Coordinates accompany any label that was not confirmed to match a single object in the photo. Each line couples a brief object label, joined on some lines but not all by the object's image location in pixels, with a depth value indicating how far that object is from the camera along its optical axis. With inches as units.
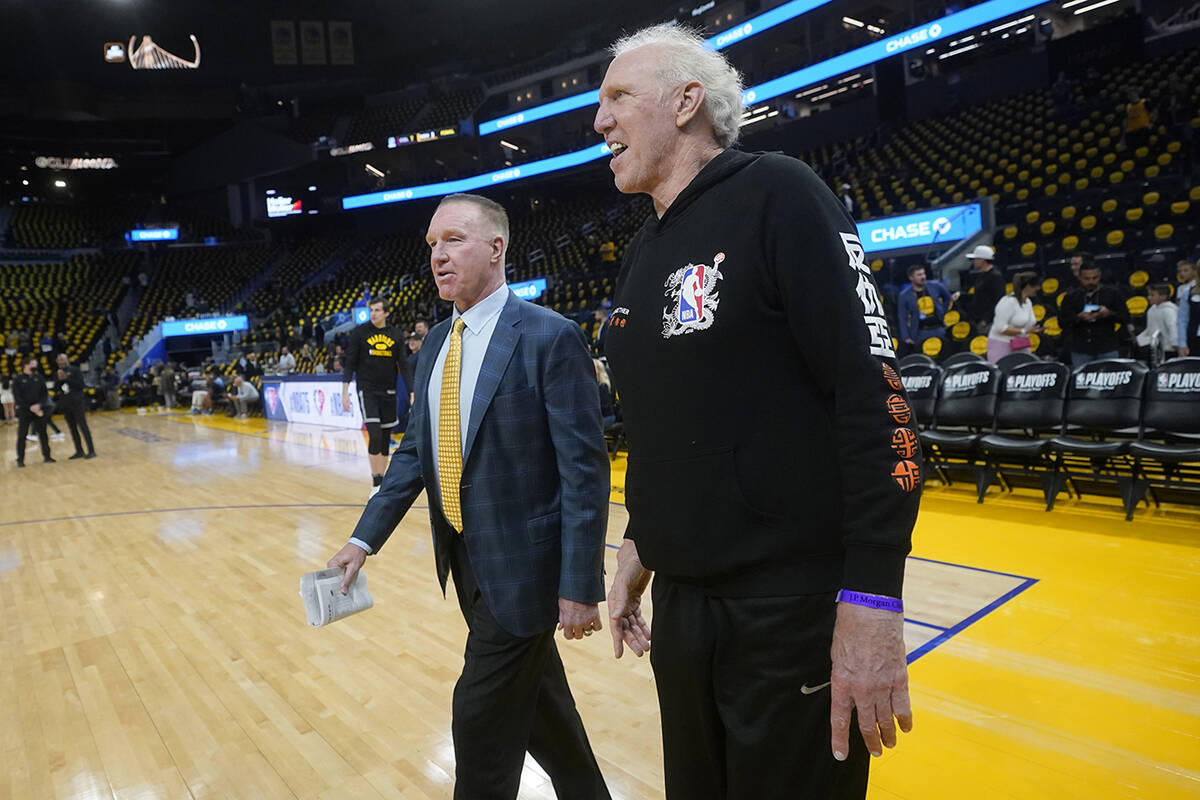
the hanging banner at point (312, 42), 1073.5
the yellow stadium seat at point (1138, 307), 298.8
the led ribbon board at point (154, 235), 1189.7
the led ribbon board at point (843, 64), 568.1
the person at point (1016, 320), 255.6
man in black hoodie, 36.2
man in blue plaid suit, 63.0
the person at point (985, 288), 281.5
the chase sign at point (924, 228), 396.5
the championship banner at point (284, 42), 1058.7
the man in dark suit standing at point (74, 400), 414.8
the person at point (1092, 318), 236.4
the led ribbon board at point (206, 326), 1030.4
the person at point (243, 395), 655.8
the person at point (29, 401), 404.5
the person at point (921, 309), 299.9
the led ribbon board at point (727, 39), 720.3
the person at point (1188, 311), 233.3
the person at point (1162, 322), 252.5
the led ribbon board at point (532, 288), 781.3
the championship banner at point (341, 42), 1089.4
